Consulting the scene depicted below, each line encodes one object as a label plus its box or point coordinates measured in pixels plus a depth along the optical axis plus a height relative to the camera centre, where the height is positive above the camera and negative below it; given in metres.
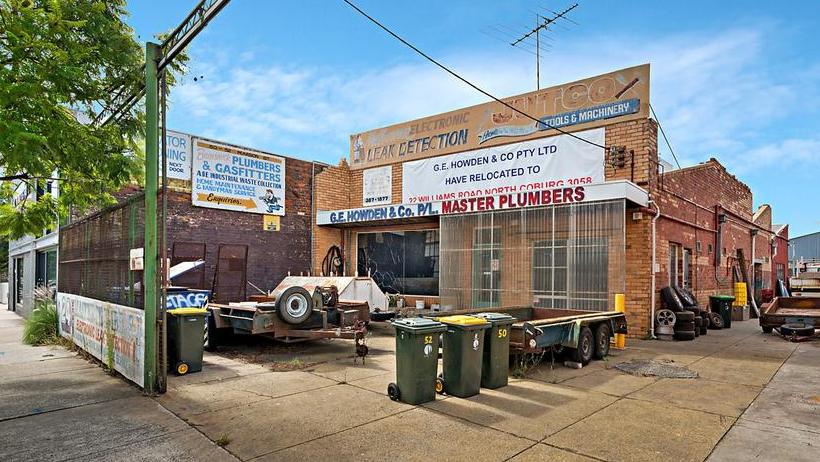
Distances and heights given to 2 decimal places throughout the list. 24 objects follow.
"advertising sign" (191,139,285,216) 14.66 +2.09
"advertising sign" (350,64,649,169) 12.34 +3.64
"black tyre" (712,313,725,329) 14.47 -1.94
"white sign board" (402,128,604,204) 12.91 +2.26
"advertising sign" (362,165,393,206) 17.34 +2.20
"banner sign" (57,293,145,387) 7.12 -1.35
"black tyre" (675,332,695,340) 11.67 -1.87
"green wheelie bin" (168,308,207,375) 7.88 -1.36
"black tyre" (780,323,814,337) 12.23 -1.83
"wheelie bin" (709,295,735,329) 15.05 -1.61
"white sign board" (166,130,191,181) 14.02 +2.58
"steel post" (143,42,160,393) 6.79 +0.49
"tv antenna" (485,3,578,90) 14.80 +6.63
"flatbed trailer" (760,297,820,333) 12.43 -1.57
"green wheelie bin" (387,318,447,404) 6.31 -1.35
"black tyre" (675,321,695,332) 11.69 -1.67
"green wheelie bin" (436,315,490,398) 6.62 -1.37
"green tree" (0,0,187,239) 6.54 +2.24
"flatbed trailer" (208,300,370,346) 9.28 -1.35
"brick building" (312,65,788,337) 11.64 +1.10
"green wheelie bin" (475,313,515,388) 7.06 -1.42
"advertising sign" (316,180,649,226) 10.98 +1.19
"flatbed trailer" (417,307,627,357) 7.66 -1.29
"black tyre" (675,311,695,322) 11.65 -1.44
